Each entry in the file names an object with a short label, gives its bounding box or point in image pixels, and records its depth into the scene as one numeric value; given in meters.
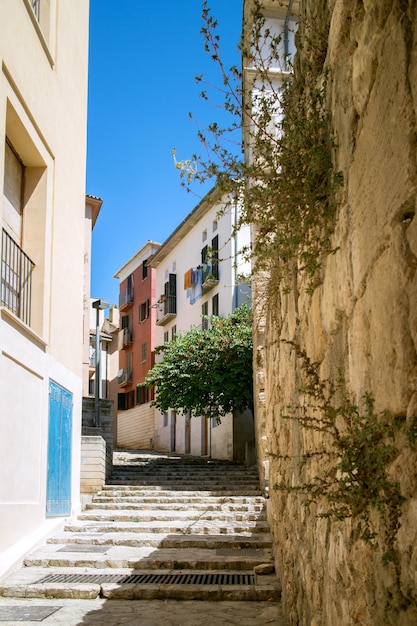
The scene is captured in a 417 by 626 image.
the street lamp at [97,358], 18.19
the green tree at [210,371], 23.62
